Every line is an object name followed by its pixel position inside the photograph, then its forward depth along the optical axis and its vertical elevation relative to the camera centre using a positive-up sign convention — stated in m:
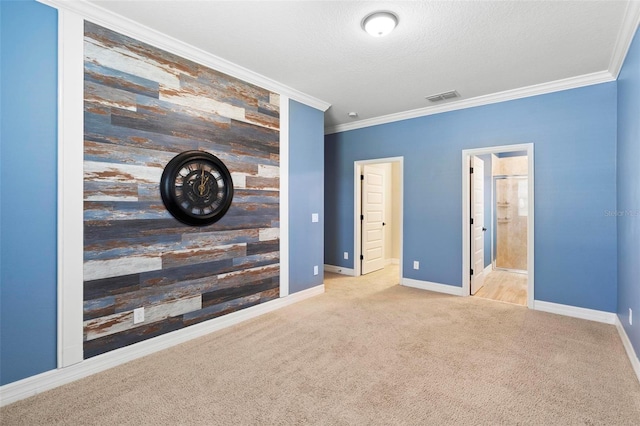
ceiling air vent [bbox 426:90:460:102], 4.11 +1.57
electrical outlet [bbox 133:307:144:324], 2.68 -0.88
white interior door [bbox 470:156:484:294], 4.57 -0.17
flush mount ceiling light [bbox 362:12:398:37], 2.42 +1.51
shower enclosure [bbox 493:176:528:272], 6.21 -0.22
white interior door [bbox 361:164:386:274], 5.82 -0.10
